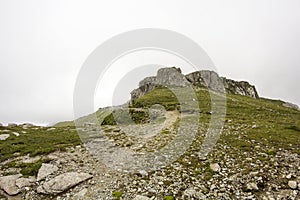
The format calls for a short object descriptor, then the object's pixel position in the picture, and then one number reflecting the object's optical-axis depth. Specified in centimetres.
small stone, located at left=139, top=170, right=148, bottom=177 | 1599
